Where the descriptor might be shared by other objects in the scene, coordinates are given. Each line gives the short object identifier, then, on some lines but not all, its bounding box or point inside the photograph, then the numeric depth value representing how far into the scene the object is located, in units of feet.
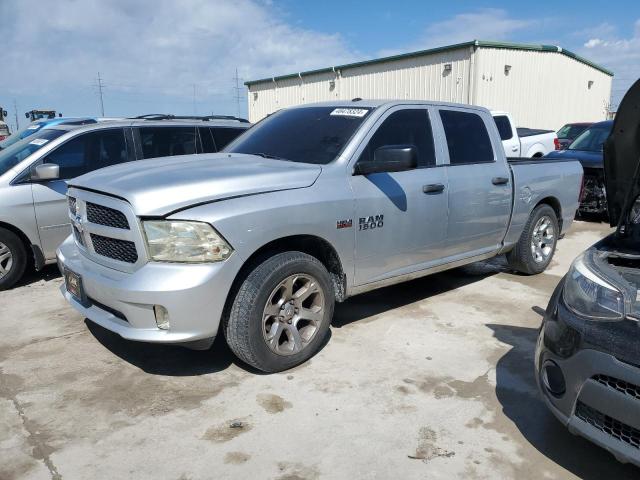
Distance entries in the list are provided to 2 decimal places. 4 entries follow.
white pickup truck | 39.91
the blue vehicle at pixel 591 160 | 30.91
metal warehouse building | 66.08
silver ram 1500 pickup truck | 10.43
